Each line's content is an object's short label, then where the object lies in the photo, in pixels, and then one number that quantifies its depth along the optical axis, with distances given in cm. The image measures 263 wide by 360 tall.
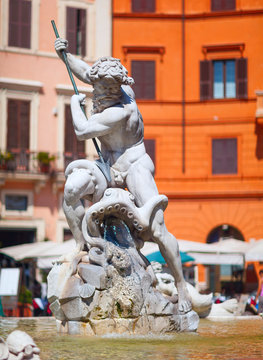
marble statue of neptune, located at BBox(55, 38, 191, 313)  655
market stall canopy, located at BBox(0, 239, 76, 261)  1580
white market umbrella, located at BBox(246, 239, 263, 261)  1728
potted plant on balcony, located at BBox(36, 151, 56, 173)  2700
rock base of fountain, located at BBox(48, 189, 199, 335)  612
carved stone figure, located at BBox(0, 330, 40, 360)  390
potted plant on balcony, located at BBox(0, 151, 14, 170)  2662
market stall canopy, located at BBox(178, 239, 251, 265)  1695
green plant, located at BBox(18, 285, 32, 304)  1328
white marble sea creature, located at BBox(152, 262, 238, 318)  803
